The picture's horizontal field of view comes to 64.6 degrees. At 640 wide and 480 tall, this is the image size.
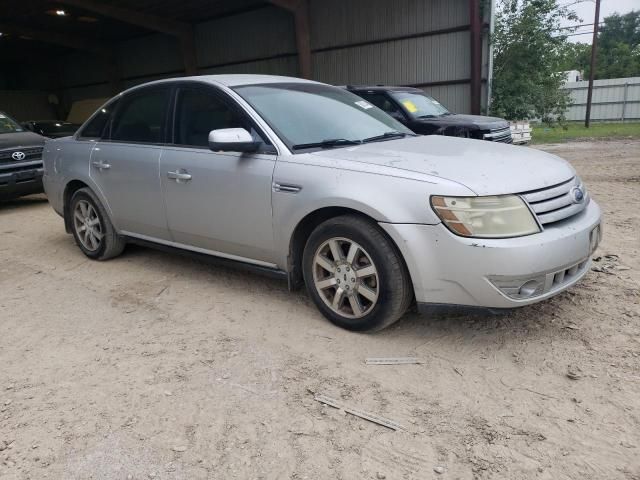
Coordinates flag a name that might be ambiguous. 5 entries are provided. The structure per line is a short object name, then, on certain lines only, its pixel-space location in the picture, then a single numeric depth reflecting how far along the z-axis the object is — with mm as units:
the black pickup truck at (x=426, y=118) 8820
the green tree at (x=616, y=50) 44625
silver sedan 2721
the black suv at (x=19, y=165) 7547
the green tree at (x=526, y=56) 16781
